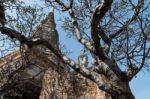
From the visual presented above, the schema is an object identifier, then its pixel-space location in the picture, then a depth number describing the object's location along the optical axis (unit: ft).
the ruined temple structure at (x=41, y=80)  18.13
